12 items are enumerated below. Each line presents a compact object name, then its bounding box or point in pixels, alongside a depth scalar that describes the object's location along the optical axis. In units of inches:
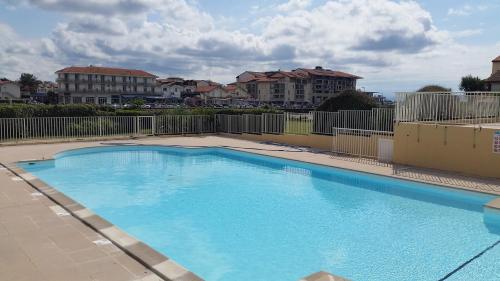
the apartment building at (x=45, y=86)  4355.8
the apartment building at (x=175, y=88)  3993.6
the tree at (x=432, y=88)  877.2
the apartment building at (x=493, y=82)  1273.4
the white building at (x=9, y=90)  3673.7
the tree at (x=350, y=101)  843.4
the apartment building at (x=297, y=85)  4108.8
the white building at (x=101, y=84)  3376.0
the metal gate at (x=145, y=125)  902.4
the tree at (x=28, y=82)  4333.2
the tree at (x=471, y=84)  1675.7
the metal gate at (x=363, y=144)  592.0
